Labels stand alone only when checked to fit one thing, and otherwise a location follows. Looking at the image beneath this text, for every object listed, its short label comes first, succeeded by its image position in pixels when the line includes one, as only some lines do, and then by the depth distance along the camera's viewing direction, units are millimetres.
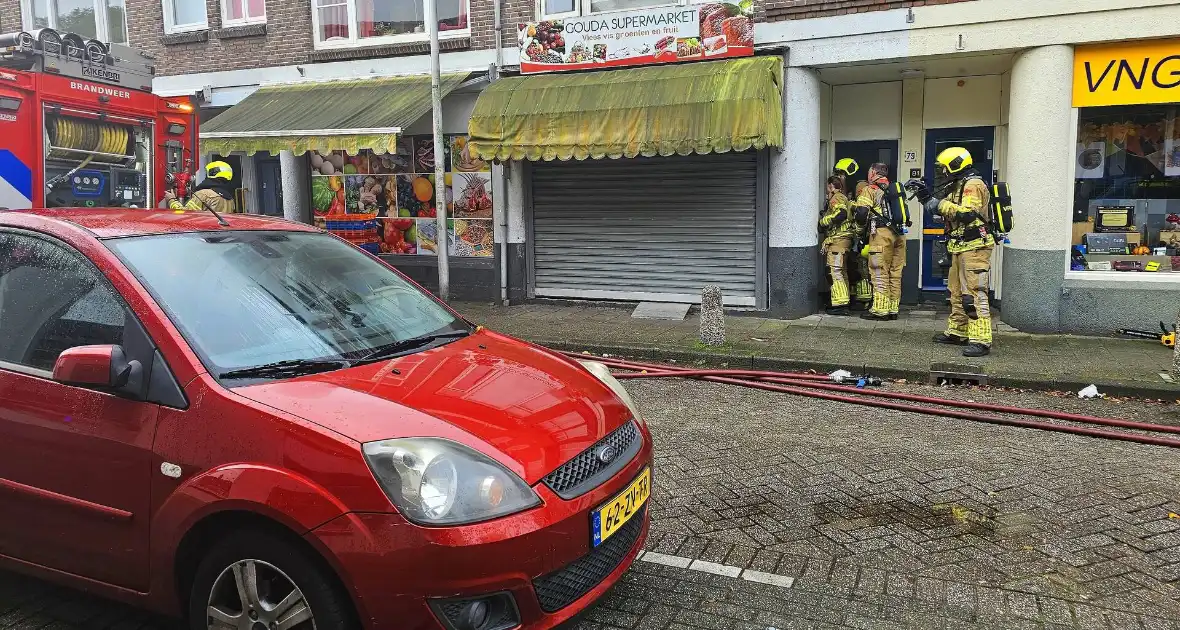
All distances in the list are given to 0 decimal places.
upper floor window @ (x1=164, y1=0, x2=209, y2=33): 14430
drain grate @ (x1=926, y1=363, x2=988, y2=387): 8070
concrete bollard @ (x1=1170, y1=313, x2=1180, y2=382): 7668
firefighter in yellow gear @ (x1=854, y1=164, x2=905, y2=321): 10992
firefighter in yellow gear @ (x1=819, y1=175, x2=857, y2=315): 11344
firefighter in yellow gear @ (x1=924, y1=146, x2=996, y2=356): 8844
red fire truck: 8523
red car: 2609
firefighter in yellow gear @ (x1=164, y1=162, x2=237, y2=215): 10039
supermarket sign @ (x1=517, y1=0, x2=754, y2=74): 10953
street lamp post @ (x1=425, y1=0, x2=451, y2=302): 11602
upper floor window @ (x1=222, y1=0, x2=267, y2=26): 14055
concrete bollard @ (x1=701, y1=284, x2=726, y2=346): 9375
